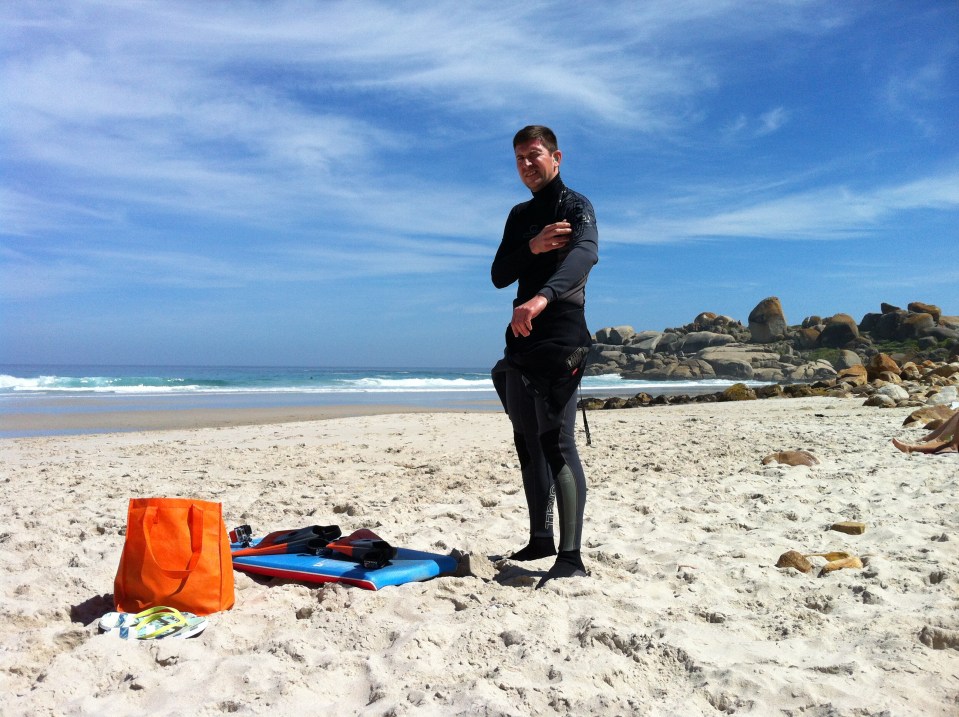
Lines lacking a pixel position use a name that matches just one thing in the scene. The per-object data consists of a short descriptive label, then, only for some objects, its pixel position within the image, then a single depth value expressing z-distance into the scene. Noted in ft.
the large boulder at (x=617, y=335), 151.53
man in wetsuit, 10.25
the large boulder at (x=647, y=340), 140.87
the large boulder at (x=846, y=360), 118.55
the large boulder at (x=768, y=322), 136.87
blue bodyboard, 10.67
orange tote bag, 9.46
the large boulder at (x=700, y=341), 135.33
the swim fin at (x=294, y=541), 11.97
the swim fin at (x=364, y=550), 11.12
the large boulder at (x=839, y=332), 126.93
